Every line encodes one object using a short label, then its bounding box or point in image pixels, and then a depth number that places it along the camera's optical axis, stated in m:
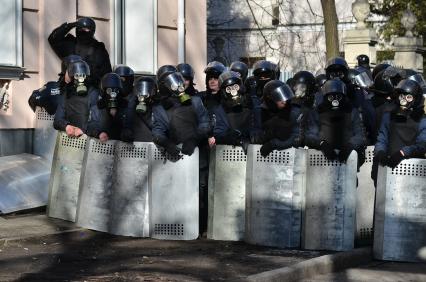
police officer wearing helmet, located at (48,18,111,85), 15.08
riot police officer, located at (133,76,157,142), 12.77
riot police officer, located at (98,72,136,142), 12.84
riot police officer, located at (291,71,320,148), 12.18
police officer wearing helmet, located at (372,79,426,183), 11.82
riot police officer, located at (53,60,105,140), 13.38
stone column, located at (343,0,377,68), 25.84
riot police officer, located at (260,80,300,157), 12.04
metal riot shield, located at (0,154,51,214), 13.59
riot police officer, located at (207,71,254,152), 12.58
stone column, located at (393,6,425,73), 28.94
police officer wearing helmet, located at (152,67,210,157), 12.42
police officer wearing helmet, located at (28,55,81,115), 14.16
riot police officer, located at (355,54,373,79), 17.36
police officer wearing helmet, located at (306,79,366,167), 11.93
